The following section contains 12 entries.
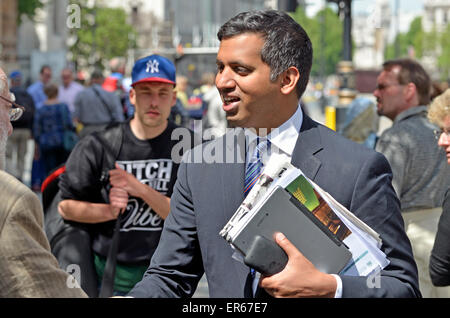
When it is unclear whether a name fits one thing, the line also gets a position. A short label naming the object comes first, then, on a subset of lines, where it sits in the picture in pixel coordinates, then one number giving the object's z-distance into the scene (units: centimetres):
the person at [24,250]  181
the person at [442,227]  355
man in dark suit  255
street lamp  1280
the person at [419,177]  500
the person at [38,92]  1472
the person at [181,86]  1534
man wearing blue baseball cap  434
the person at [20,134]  1338
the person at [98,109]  1206
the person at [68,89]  1470
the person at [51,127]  1244
